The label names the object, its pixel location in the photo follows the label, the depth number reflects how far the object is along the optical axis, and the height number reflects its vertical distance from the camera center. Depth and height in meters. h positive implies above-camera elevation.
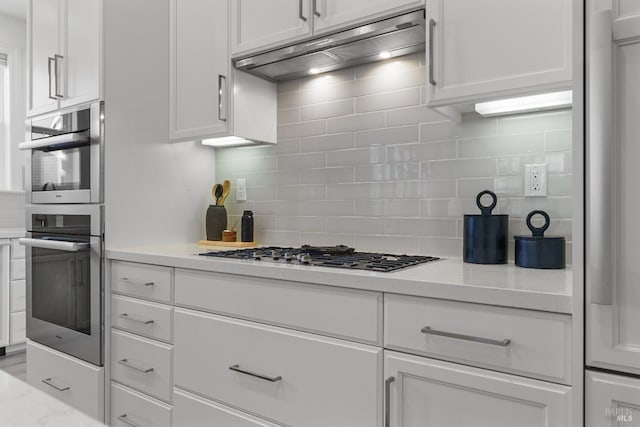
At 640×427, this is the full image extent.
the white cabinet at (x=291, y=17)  1.67 +0.77
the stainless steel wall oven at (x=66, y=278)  2.17 -0.37
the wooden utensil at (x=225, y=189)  2.54 +0.11
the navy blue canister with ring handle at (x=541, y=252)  1.50 -0.14
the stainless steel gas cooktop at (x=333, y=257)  1.52 -0.19
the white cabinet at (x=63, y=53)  2.20 +0.82
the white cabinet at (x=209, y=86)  2.13 +0.61
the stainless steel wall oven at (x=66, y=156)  2.17 +0.27
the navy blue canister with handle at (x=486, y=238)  1.63 -0.11
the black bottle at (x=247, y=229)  2.42 -0.11
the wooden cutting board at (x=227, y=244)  2.33 -0.18
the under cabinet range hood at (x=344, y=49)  1.69 +0.68
